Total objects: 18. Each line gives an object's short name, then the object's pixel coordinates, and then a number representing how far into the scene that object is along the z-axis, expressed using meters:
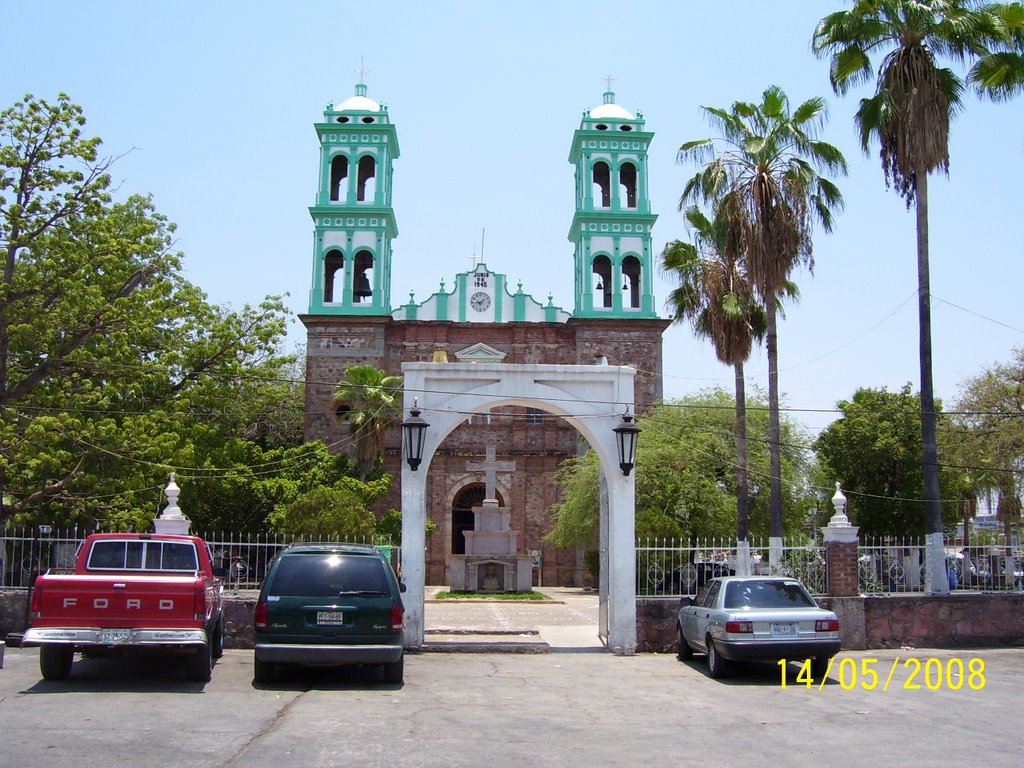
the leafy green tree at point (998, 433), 28.27
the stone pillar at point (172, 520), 14.65
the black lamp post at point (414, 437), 14.93
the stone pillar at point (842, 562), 15.42
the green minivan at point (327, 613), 10.50
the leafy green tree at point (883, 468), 37.31
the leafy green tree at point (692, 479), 30.45
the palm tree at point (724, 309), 24.41
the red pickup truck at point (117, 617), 10.26
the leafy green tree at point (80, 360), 20.00
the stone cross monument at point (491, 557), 33.97
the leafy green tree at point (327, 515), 30.59
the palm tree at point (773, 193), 20.81
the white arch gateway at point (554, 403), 15.09
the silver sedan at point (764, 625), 11.66
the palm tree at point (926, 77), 17.73
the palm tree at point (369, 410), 34.81
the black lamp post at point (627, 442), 15.03
